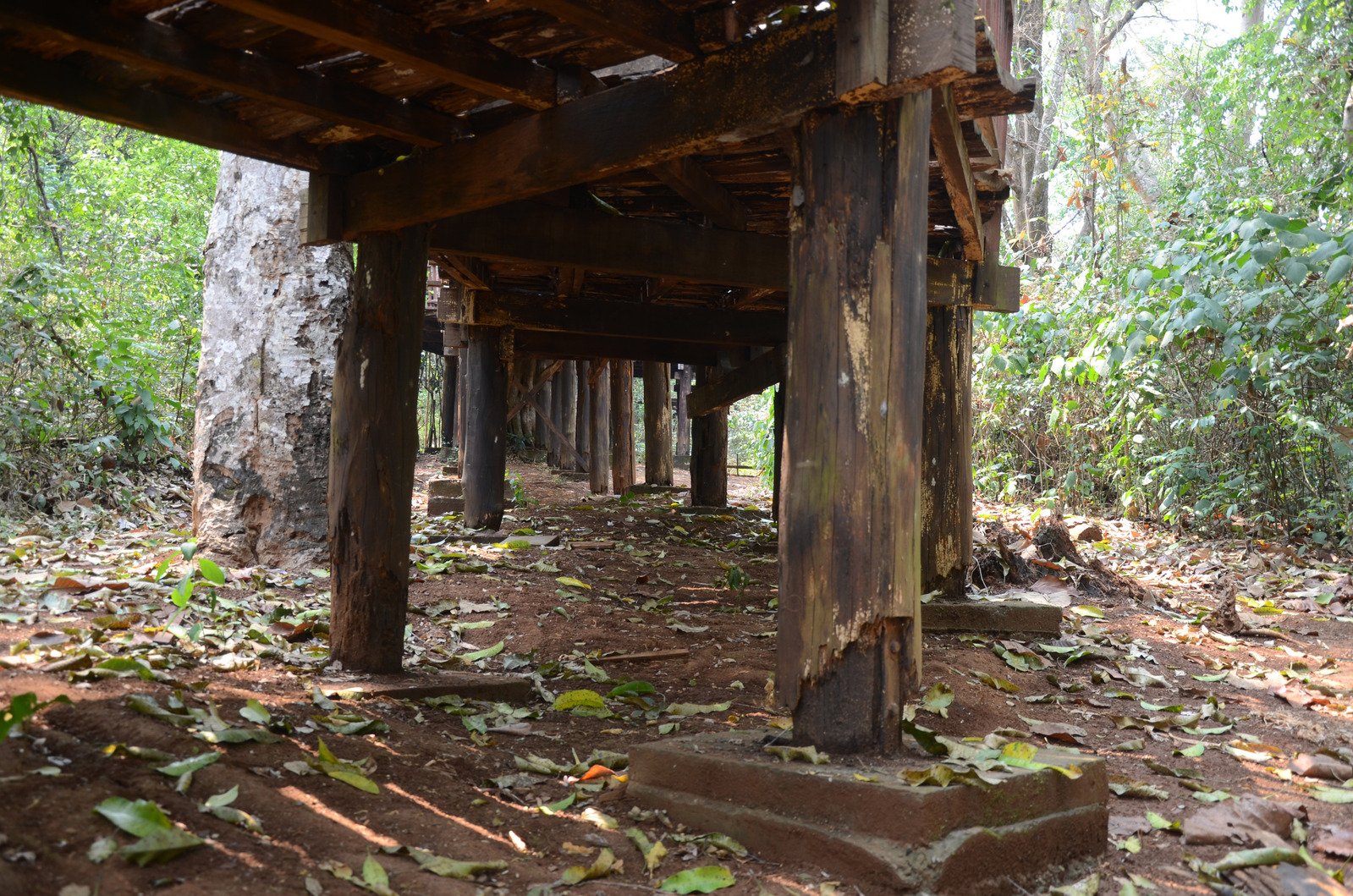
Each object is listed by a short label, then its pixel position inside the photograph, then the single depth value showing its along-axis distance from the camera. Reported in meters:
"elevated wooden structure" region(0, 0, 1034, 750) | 3.09
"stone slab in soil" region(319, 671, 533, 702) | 4.24
